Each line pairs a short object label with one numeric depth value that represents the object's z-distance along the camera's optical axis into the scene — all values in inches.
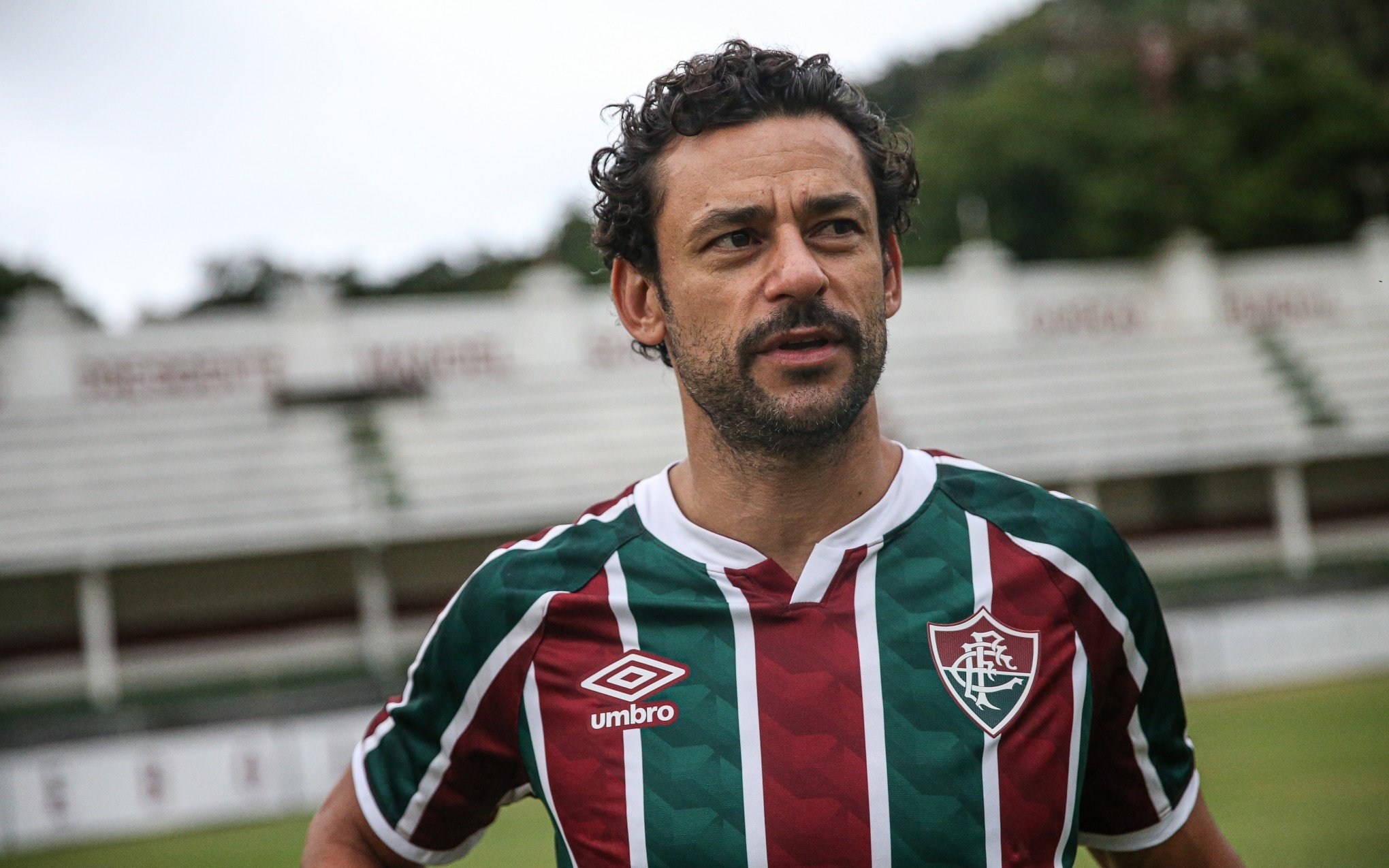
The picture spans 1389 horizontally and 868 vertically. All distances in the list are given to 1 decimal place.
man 77.7
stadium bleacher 682.8
